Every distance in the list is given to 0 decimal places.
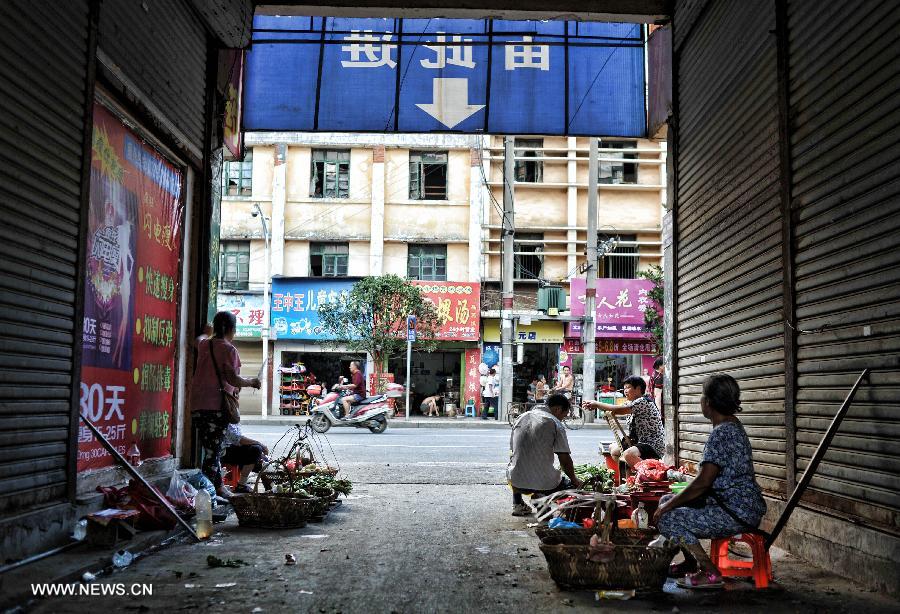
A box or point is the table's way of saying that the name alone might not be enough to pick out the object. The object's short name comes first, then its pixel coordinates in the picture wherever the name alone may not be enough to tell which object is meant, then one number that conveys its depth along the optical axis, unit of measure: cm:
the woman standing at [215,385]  809
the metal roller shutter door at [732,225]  675
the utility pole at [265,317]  2711
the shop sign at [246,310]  2998
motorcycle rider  2116
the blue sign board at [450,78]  1161
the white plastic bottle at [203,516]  665
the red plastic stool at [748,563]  504
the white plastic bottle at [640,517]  588
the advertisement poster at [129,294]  669
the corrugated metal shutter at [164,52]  677
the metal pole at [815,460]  507
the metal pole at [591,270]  2562
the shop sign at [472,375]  3078
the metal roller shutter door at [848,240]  487
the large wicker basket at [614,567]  482
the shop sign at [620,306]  2988
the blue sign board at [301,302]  2997
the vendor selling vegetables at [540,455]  803
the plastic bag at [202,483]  806
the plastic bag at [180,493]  729
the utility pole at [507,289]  2622
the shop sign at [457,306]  2986
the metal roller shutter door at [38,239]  504
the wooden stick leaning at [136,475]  595
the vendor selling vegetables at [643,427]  895
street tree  2677
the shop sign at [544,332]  3106
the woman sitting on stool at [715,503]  495
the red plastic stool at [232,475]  885
